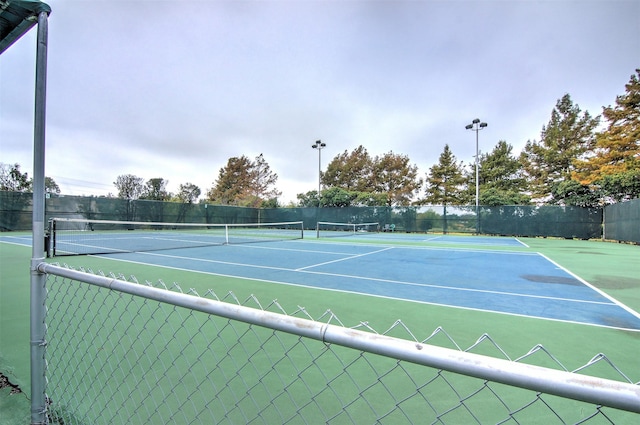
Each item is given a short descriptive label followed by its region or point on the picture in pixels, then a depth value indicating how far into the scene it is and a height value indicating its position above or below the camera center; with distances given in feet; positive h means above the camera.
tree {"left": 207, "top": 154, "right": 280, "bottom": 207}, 161.36 +16.66
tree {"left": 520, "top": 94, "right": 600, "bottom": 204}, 111.45 +24.69
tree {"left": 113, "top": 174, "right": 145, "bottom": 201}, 184.14 +16.19
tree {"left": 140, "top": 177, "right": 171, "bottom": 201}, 183.90 +14.60
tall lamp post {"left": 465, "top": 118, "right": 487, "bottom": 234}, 82.69 +23.16
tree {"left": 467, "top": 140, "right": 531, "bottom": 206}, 129.90 +17.31
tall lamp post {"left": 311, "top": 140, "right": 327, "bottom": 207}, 104.99 +22.59
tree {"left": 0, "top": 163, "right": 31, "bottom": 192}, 112.37 +12.42
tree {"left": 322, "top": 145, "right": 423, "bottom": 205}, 144.46 +18.50
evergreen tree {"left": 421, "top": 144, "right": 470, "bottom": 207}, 133.80 +13.64
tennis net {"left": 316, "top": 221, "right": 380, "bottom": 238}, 91.45 -4.50
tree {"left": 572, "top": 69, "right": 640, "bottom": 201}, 73.31 +16.42
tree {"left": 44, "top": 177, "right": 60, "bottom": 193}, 180.04 +16.27
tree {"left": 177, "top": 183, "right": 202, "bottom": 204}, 213.87 +15.36
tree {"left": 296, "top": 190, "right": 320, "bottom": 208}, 128.80 +6.29
